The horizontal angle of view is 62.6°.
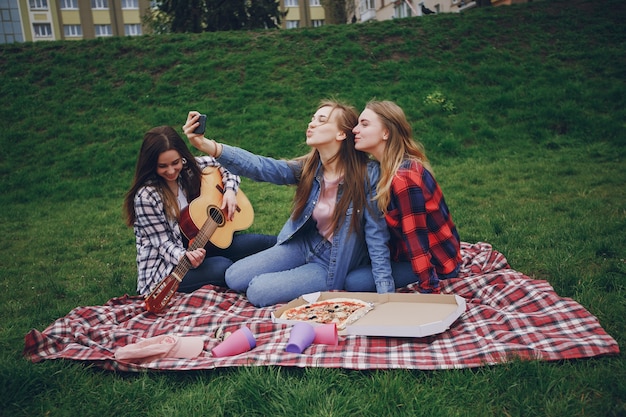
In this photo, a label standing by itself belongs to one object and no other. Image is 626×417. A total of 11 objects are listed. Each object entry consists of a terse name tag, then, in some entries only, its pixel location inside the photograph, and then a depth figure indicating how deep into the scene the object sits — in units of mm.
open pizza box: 2848
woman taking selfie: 3658
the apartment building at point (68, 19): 38594
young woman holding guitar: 3857
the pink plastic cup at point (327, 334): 2871
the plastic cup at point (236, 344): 2822
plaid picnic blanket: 2600
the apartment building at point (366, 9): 28297
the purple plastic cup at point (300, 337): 2713
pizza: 3088
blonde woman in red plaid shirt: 3479
